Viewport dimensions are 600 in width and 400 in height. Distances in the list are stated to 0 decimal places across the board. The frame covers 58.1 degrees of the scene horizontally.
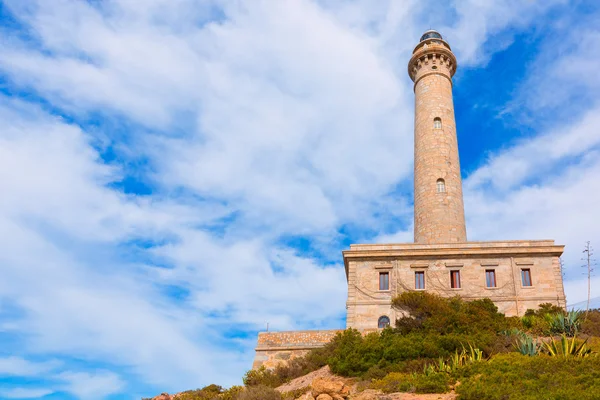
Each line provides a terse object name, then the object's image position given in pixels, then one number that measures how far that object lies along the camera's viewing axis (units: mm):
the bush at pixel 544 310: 25891
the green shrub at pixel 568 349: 17830
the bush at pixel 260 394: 18500
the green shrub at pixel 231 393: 21656
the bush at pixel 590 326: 23125
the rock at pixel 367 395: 16984
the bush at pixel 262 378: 24172
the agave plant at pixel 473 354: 18688
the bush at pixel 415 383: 16609
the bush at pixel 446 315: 22922
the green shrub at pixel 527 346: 18781
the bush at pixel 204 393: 23031
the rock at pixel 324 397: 17031
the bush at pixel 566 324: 22312
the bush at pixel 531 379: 14577
